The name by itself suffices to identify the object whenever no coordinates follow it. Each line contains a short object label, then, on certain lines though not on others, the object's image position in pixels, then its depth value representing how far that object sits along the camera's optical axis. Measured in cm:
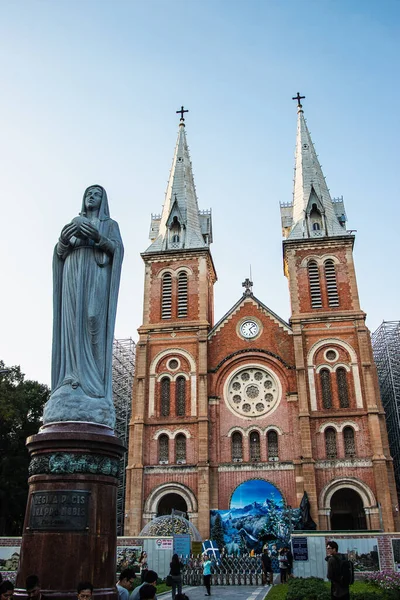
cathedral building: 3297
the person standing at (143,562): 1756
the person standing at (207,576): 1767
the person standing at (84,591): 576
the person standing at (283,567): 2220
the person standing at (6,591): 621
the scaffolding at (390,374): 4334
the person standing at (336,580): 807
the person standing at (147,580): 644
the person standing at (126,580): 721
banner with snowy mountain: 3145
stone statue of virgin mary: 790
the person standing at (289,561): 2292
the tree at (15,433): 3794
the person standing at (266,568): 2164
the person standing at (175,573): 1459
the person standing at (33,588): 613
